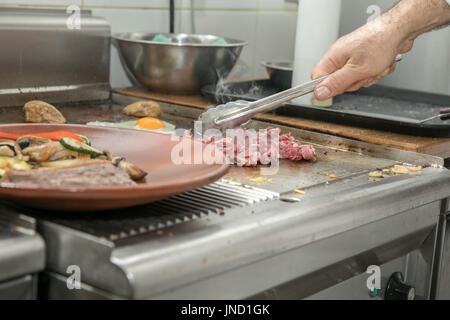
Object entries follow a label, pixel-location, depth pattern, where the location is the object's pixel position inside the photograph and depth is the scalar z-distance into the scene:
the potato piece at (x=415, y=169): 1.42
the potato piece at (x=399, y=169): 1.40
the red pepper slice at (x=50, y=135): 1.15
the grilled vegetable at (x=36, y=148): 1.06
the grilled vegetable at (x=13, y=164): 1.00
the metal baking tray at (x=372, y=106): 1.64
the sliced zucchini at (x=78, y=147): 1.08
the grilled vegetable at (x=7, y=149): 1.05
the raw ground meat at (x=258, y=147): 1.41
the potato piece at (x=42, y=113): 1.67
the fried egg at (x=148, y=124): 1.71
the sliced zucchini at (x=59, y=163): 1.05
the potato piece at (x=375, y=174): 1.36
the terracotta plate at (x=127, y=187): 0.87
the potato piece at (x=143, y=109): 1.87
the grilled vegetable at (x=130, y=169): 1.03
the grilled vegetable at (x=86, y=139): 1.16
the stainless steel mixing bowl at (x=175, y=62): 2.03
